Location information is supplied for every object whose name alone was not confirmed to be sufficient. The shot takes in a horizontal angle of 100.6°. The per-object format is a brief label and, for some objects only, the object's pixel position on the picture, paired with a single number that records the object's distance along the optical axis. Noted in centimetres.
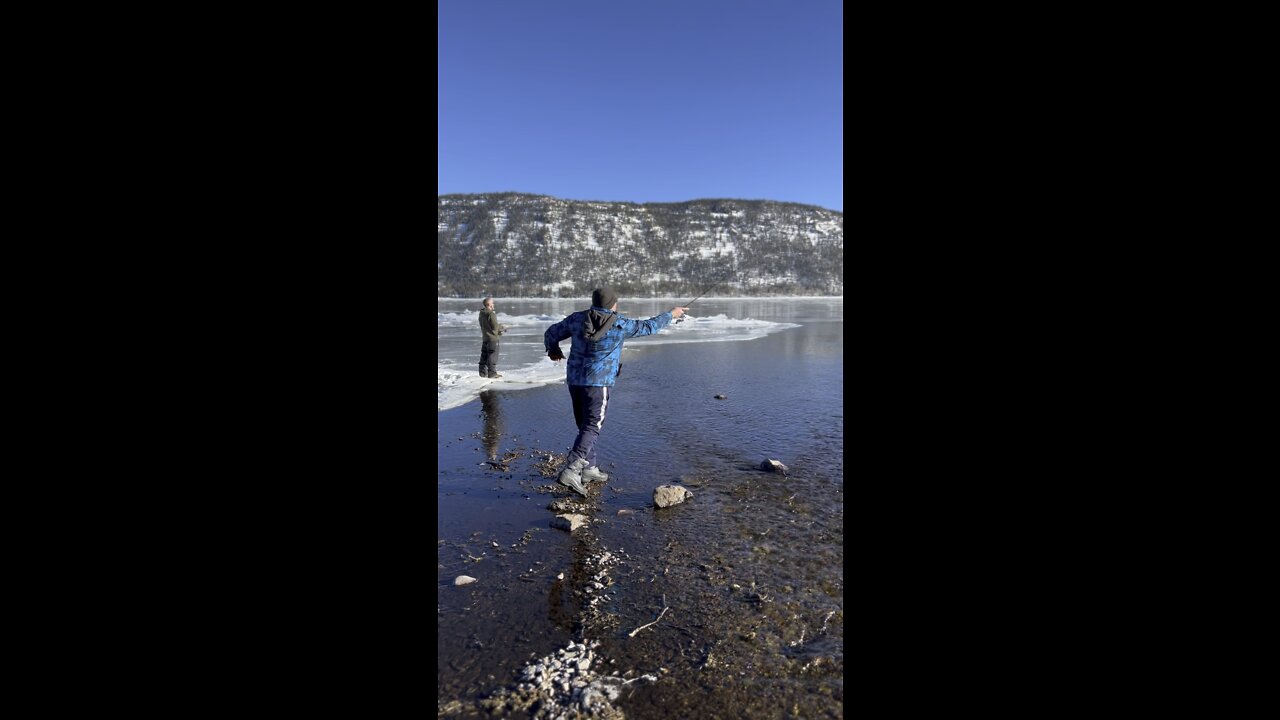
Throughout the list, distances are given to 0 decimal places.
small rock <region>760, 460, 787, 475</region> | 489
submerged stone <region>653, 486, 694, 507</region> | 407
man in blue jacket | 423
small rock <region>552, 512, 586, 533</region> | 370
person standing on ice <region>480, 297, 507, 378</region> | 968
